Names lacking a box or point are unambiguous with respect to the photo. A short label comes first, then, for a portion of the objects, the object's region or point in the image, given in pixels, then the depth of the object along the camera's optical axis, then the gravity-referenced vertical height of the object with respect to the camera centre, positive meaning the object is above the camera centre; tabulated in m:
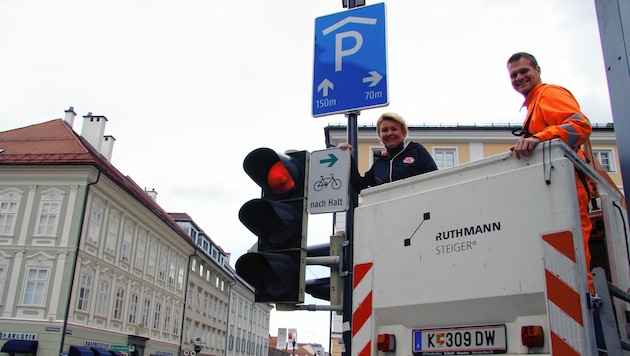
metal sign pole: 4.02 +0.78
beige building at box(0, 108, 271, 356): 29.86 +6.38
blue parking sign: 5.07 +2.68
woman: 4.41 +1.59
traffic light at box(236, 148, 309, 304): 4.29 +1.06
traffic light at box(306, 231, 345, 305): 4.29 +0.74
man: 2.98 +1.48
